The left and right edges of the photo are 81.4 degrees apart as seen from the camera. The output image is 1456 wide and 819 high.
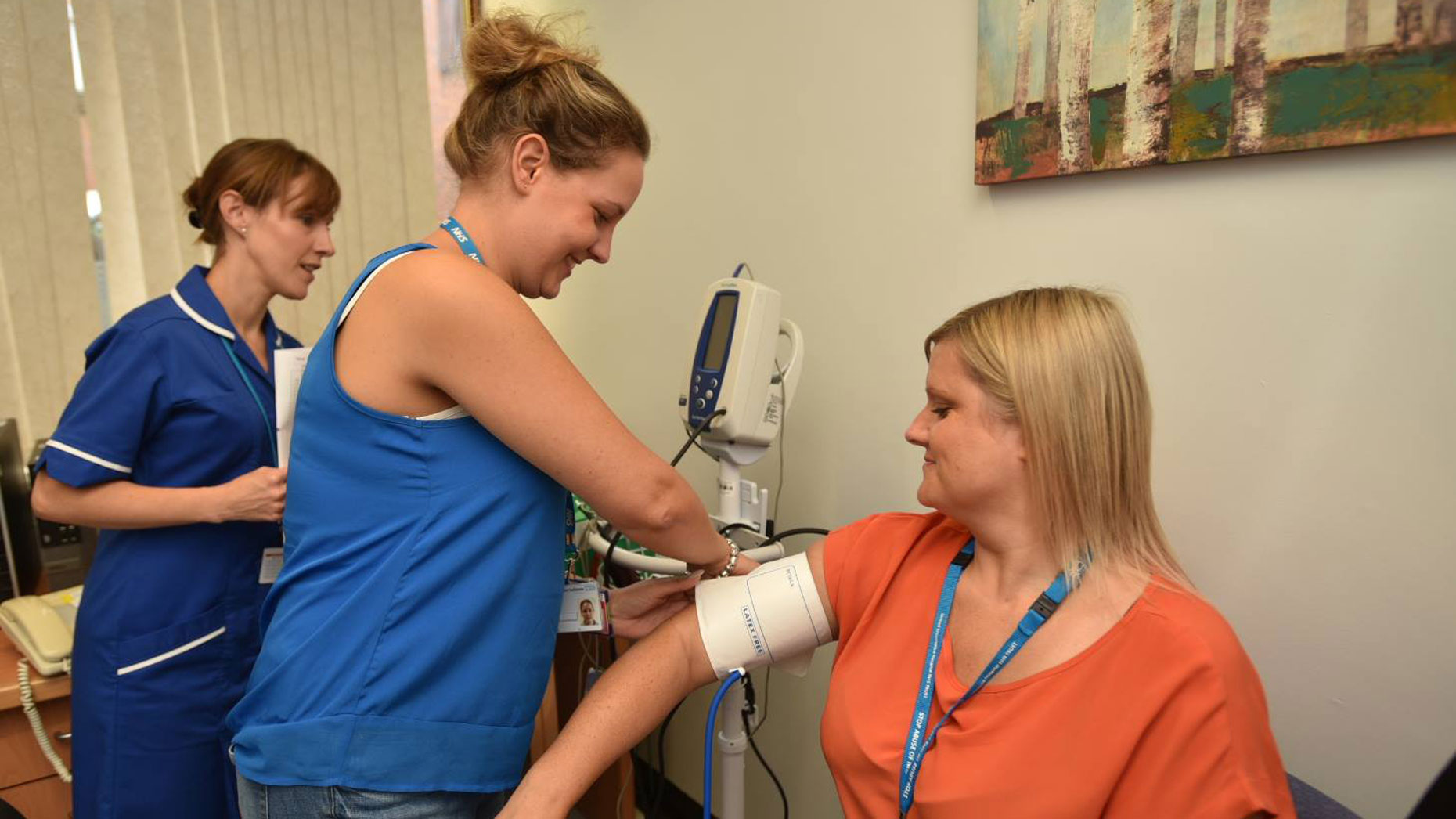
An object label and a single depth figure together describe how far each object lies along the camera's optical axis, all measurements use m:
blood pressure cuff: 1.13
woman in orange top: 0.85
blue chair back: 0.97
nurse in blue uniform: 1.38
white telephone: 1.64
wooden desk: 1.65
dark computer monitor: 2.06
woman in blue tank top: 0.88
